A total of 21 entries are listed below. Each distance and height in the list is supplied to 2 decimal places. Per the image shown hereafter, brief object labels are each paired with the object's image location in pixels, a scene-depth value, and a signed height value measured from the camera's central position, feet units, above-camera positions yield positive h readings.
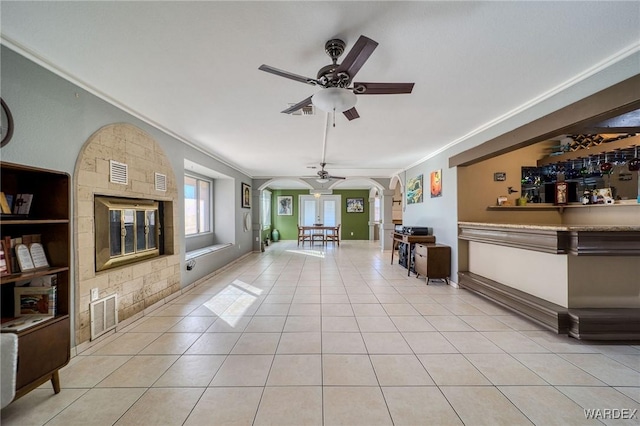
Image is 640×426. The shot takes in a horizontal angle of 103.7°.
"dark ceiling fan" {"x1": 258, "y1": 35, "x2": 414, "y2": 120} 5.22 +2.96
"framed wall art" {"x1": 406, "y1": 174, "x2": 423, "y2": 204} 18.70 +1.73
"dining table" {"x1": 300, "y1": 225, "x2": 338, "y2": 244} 30.14 -1.83
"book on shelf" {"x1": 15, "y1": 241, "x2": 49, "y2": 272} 5.32 -0.91
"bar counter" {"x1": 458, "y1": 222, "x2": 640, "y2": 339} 7.75 -2.10
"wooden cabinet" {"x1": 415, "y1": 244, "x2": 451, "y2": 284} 14.42 -2.88
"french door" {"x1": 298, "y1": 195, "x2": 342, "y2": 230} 36.19 +0.42
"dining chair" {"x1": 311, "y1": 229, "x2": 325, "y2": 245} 31.12 -3.02
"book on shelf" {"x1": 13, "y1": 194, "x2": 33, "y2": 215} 5.62 +0.25
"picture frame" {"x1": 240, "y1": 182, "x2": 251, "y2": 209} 22.35 +1.67
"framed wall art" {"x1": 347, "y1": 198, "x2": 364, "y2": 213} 36.04 +1.38
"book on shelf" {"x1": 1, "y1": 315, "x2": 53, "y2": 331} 5.06 -2.25
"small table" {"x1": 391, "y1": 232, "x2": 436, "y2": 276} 16.25 -1.81
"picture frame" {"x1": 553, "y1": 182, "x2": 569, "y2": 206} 13.34 +0.96
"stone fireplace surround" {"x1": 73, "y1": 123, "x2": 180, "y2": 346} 7.48 -0.07
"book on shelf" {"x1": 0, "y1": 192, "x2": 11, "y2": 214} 5.07 +0.21
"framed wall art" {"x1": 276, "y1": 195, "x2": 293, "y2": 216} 36.50 +1.19
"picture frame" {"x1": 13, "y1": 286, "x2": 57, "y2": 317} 5.54 -1.92
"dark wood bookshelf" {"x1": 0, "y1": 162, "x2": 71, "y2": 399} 5.39 -0.70
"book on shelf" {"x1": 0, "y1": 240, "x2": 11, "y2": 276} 4.99 -0.90
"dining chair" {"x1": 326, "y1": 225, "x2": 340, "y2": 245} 30.40 -3.09
